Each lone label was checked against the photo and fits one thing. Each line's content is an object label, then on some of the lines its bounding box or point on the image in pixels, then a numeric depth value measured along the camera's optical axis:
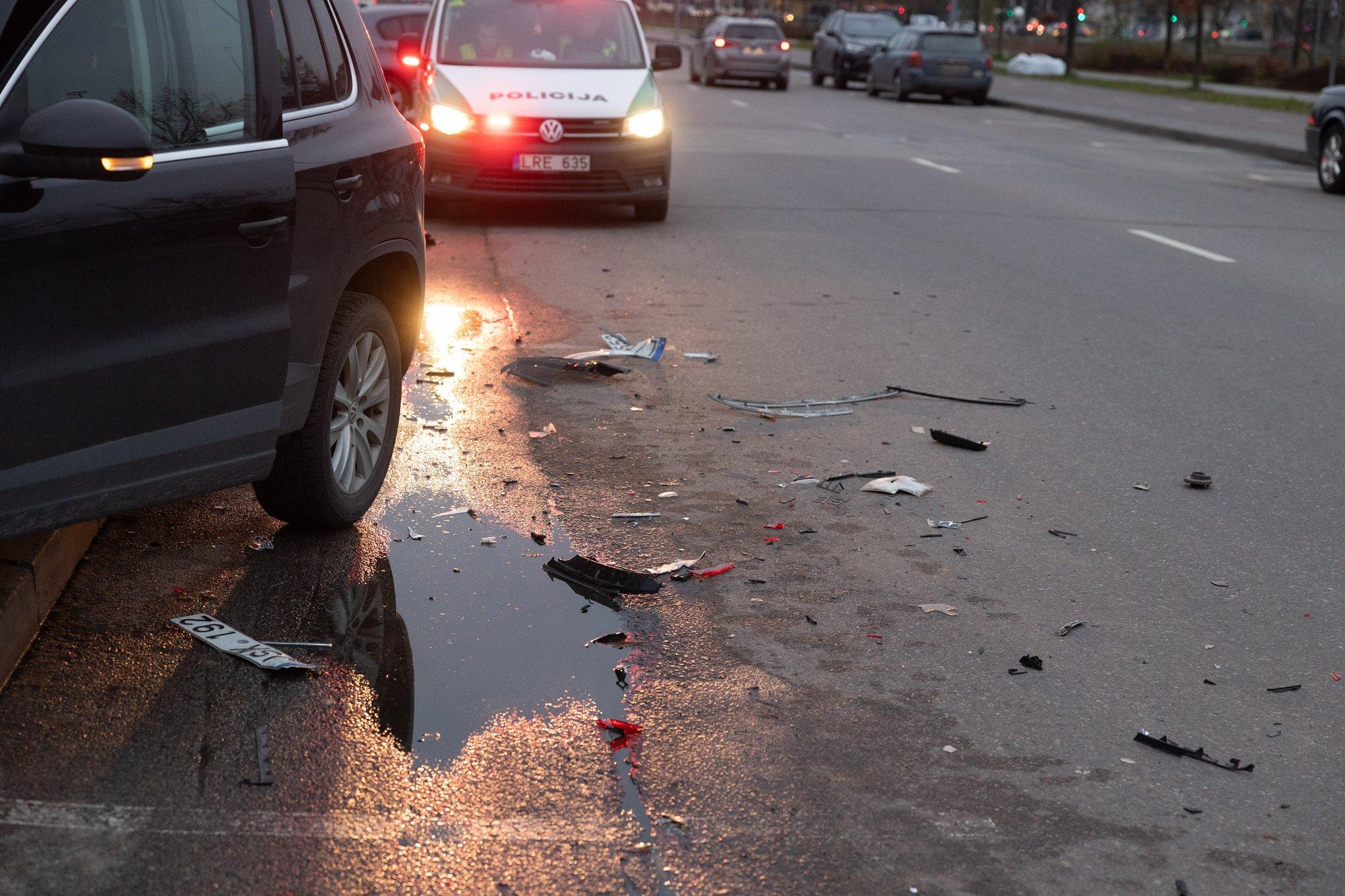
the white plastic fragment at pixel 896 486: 6.13
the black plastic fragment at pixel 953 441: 6.82
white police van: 12.73
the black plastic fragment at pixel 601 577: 4.93
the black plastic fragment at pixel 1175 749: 3.87
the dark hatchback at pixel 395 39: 19.86
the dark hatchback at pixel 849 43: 39.16
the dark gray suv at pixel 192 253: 3.61
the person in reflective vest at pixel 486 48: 13.55
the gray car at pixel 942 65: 33.94
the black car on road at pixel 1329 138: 18.09
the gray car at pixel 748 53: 37.69
